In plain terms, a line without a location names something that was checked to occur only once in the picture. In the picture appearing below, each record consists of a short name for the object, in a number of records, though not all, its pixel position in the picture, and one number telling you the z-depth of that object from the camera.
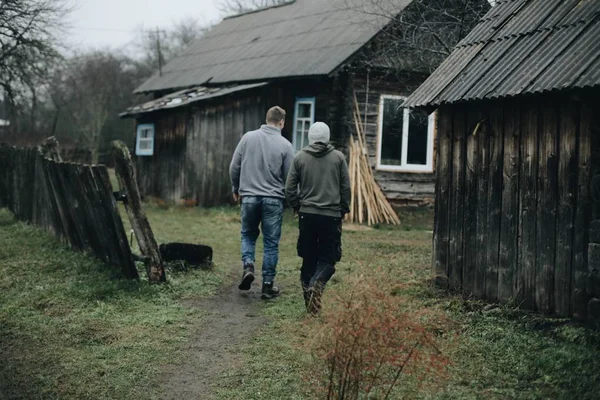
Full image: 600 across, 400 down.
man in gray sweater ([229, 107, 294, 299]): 8.18
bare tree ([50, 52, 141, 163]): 42.12
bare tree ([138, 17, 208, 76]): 58.50
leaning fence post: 8.28
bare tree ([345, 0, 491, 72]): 11.56
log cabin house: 17.72
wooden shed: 6.41
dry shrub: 4.04
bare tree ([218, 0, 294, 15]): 39.03
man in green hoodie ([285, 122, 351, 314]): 7.26
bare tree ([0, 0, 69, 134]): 18.80
